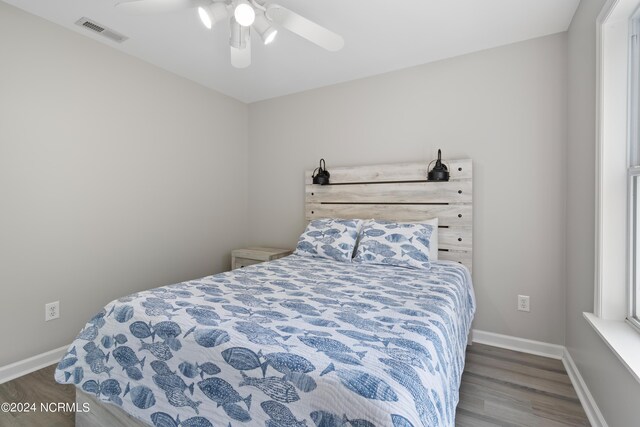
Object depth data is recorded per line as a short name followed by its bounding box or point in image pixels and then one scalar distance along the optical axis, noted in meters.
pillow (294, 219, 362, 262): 2.63
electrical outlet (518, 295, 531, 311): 2.43
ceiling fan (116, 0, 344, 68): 1.60
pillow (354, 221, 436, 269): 2.36
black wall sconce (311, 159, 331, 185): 3.23
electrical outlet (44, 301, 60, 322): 2.24
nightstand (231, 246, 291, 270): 3.20
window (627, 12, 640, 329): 1.55
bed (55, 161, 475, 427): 0.93
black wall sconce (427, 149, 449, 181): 2.57
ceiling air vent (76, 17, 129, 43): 2.23
